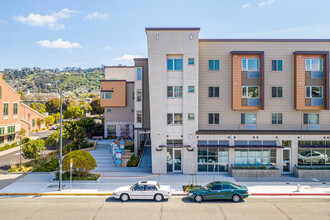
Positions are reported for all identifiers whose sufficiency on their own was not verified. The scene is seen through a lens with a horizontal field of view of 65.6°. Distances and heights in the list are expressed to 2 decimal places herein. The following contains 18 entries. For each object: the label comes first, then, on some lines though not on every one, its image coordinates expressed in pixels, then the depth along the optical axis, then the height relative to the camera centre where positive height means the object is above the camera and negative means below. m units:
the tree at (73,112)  51.84 +0.39
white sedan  18.52 -5.68
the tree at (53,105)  84.75 +2.89
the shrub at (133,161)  29.40 -5.53
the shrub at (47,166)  26.56 -5.53
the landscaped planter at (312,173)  24.94 -5.54
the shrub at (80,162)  23.09 -4.40
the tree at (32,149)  28.20 -3.91
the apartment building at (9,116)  41.03 -0.45
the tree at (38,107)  72.81 +1.95
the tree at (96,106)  83.68 +2.72
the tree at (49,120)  63.89 -1.59
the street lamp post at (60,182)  20.52 -5.52
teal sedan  18.41 -5.60
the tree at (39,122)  59.81 -1.97
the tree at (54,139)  32.57 -3.22
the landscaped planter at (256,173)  24.98 -5.59
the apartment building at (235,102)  26.23 +1.44
